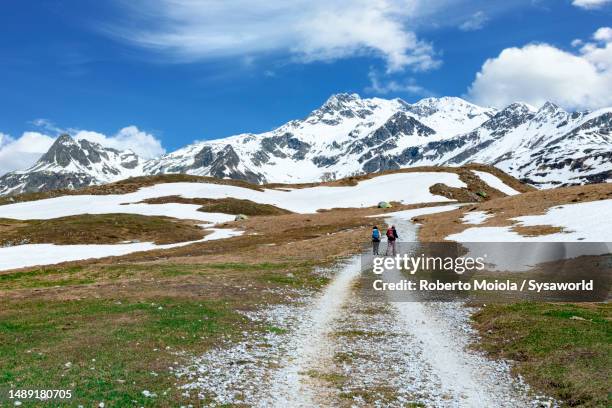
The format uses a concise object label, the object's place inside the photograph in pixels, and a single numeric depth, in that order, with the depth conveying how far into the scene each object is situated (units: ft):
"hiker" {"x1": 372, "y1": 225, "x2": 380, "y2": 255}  177.58
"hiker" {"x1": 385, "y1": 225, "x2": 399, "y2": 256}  168.25
